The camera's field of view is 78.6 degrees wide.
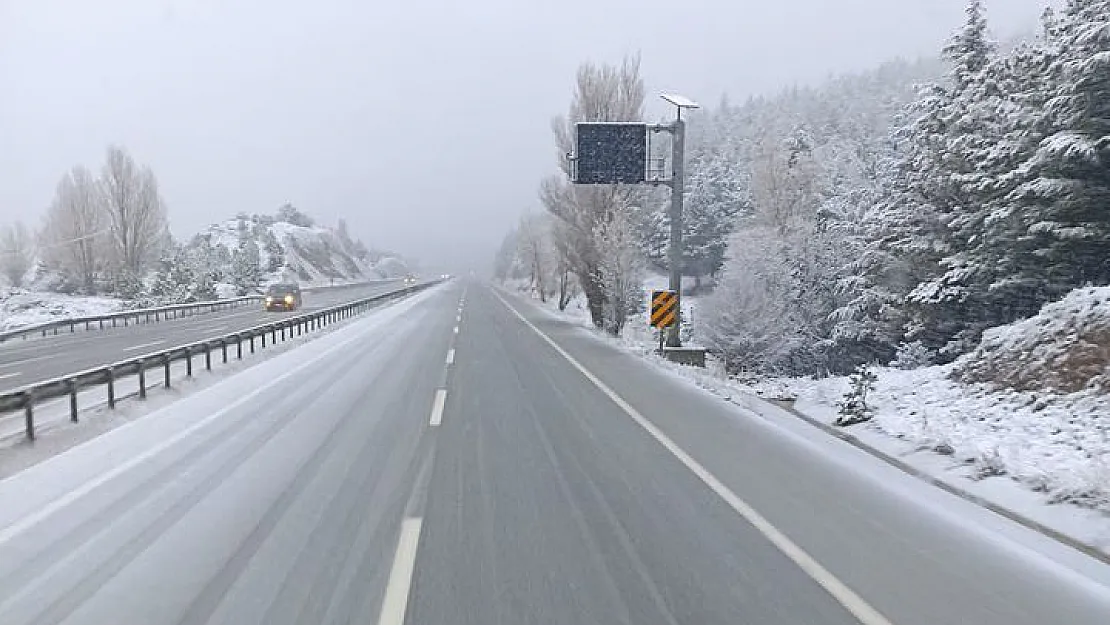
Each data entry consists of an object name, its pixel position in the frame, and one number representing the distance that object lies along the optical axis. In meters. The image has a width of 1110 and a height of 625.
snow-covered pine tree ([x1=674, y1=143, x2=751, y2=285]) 70.25
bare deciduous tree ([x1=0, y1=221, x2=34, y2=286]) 78.56
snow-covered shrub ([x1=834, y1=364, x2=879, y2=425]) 10.36
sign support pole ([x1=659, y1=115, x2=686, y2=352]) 21.88
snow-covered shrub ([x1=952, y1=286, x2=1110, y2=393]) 9.99
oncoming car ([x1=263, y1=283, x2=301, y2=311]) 44.66
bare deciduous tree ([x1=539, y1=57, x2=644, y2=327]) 32.09
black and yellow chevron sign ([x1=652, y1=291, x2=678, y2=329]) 21.12
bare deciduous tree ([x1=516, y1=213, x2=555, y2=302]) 73.94
